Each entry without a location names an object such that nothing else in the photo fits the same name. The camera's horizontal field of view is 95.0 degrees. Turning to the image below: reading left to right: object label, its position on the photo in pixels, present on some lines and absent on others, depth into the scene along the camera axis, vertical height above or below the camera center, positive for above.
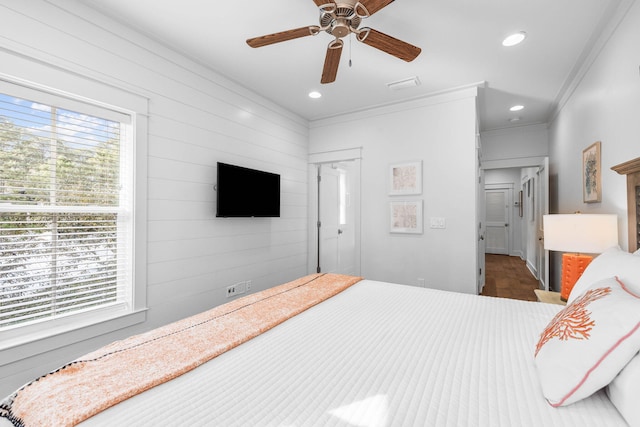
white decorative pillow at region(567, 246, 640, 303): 1.10 -0.23
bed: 0.79 -0.54
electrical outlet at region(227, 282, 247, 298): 3.11 -0.80
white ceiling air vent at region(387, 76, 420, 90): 3.13 +1.45
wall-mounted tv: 2.96 +0.25
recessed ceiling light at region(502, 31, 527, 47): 2.33 +1.44
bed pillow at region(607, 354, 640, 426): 0.72 -0.46
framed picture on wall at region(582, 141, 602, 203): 2.38 +0.36
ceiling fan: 1.64 +1.14
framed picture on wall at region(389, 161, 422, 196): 3.63 +0.47
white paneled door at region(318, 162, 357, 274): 4.55 -0.04
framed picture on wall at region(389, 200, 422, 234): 3.63 -0.01
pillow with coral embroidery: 0.79 -0.38
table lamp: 1.94 -0.15
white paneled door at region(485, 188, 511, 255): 8.03 -0.13
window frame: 1.76 +0.19
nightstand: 2.20 -0.64
